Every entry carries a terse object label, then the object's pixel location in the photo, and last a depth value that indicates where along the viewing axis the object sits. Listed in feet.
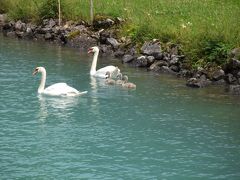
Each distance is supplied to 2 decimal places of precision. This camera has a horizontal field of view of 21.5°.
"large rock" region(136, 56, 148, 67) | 98.89
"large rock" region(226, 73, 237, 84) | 86.63
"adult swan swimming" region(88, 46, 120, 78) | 89.55
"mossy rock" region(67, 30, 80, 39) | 119.96
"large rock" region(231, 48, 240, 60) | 88.38
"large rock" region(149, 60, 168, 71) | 96.80
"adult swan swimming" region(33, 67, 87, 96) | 77.41
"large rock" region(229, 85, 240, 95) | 82.19
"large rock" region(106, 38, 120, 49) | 109.91
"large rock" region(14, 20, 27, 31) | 132.27
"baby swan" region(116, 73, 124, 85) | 85.76
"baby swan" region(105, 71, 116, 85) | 86.25
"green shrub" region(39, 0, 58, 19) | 130.72
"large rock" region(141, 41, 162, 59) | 98.51
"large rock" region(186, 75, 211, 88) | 85.46
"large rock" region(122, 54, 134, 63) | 102.61
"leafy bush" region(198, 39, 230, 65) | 91.35
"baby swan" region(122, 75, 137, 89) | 83.82
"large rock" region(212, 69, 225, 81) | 88.22
